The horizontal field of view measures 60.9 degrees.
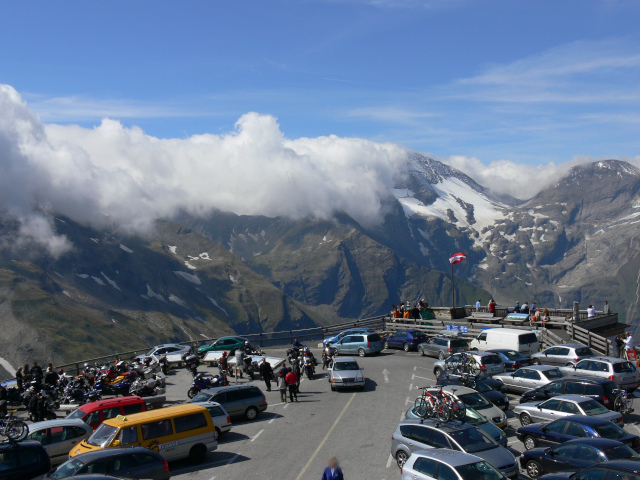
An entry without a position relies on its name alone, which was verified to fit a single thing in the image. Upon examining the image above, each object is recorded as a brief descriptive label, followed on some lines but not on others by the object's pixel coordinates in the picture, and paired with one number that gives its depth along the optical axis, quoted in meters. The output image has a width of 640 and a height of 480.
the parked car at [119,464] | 13.94
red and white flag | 51.94
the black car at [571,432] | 15.16
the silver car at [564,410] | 17.52
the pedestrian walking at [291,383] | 26.50
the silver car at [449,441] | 14.19
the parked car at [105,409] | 20.12
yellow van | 16.89
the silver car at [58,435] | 18.50
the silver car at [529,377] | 23.61
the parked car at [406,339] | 38.97
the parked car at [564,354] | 27.42
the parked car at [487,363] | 27.12
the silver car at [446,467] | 12.21
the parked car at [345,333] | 40.48
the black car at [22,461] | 14.82
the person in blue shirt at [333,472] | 11.88
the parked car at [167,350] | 40.12
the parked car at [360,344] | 38.25
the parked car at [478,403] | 18.38
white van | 32.22
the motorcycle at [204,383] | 27.45
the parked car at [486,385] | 21.39
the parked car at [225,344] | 41.31
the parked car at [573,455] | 13.48
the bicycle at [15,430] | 17.47
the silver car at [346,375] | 27.92
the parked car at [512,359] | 28.81
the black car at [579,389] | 19.38
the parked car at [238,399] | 23.02
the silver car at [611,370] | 23.12
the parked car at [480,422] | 16.23
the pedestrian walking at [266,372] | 29.44
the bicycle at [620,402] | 19.30
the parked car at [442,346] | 33.59
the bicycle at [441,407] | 16.03
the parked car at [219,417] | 20.39
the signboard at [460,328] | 40.47
